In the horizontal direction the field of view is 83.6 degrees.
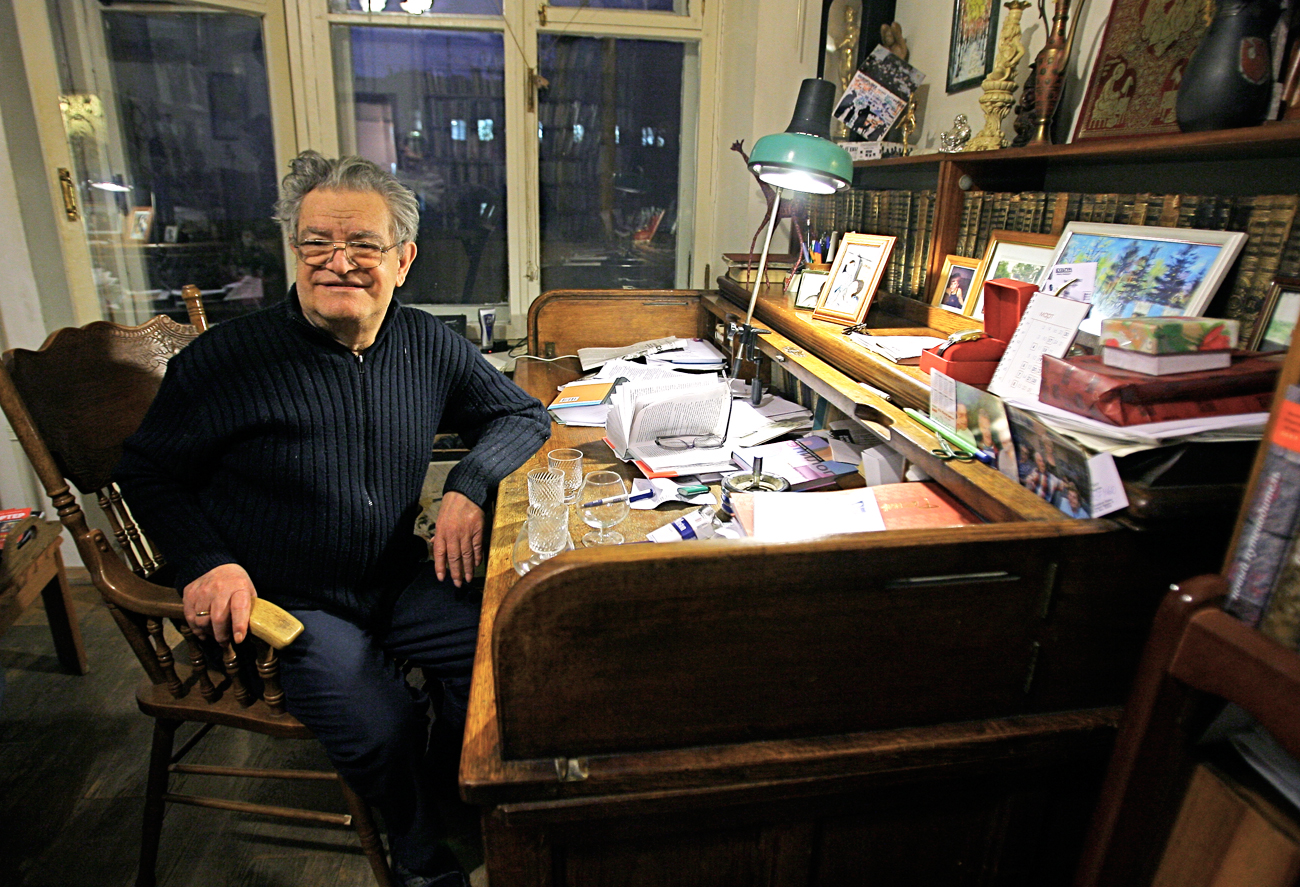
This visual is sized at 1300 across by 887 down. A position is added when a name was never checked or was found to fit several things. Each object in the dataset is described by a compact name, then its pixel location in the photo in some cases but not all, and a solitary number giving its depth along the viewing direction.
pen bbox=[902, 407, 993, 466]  1.04
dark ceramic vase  0.96
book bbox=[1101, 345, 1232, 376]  0.84
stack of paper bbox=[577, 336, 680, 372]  2.40
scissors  1.05
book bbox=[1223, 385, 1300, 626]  0.66
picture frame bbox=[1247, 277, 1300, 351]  0.91
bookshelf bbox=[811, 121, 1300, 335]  0.99
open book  1.60
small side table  1.88
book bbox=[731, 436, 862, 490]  1.45
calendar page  0.97
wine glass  1.30
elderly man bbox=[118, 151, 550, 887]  1.34
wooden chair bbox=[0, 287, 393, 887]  1.30
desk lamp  1.55
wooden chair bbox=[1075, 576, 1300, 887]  0.62
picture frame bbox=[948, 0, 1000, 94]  1.71
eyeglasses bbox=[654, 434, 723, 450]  1.65
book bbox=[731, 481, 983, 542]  1.04
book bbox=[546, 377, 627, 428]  1.95
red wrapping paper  0.84
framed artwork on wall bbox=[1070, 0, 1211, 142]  1.13
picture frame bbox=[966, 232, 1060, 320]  1.32
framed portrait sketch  1.77
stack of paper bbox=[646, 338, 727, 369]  2.25
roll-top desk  0.78
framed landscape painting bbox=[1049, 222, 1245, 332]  1.01
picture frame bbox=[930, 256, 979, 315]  1.52
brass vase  1.36
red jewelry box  1.11
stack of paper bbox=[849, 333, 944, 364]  1.40
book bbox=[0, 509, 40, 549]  2.00
